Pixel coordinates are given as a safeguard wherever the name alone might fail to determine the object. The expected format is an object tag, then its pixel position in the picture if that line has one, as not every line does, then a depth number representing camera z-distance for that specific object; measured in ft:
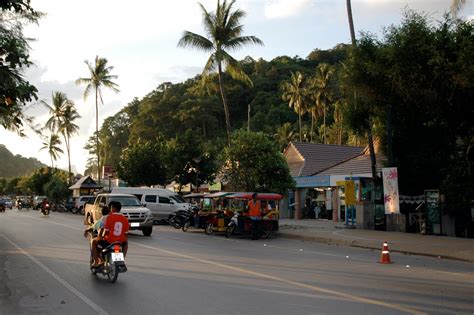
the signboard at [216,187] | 128.88
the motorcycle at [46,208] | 150.51
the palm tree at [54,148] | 297.74
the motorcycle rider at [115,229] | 34.68
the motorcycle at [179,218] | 92.27
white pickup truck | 75.54
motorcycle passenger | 35.67
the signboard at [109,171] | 168.80
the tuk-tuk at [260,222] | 74.23
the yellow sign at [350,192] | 85.20
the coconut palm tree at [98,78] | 203.62
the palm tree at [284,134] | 225.97
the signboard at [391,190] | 74.23
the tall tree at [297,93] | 216.95
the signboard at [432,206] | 71.51
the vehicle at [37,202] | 249.06
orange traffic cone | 46.01
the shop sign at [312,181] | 119.94
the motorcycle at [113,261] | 33.60
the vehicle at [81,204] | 186.60
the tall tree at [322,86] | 212.23
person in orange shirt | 72.96
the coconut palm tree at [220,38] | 117.70
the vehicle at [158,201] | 110.52
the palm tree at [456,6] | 74.97
